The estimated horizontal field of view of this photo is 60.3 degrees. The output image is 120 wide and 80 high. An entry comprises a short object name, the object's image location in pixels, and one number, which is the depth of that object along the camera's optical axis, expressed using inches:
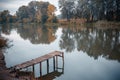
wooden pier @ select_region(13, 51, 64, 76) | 304.2
